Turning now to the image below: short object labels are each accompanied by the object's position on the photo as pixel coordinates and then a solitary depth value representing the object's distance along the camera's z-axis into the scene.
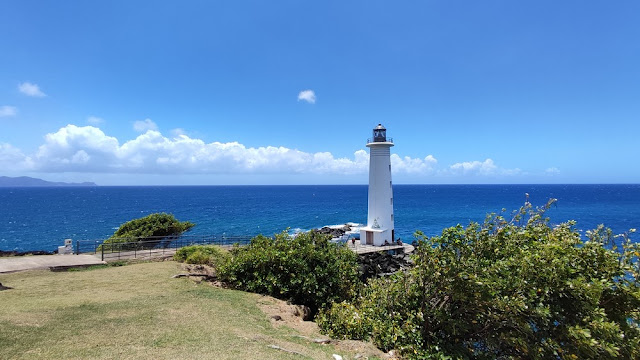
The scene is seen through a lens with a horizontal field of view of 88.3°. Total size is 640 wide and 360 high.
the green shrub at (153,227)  25.59
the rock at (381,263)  20.34
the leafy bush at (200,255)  15.49
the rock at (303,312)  10.67
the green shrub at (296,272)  11.66
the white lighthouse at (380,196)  26.00
